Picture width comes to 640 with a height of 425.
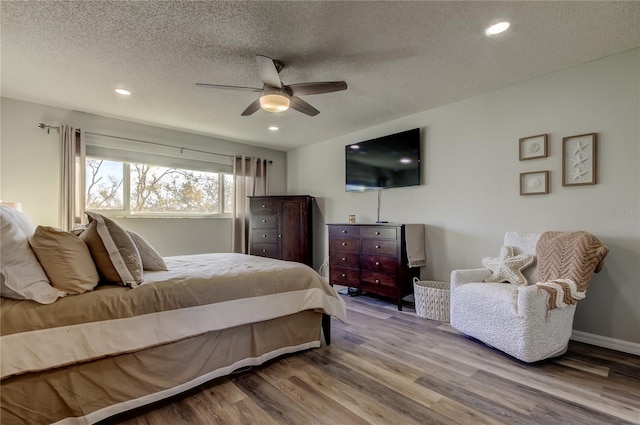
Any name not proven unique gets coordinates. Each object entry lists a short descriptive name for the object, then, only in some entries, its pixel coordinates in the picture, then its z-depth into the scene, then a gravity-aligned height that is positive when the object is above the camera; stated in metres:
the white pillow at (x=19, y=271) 1.40 -0.29
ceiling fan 2.33 +0.99
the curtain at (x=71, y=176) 3.55 +0.41
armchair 2.10 -0.74
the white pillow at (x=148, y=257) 2.13 -0.33
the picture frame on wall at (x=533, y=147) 2.79 +0.63
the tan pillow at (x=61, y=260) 1.50 -0.25
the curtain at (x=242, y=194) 5.05 +0.30
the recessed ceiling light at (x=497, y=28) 2.07 +1.30
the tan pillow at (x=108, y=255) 1.69 -0.26
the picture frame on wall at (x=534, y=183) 2.78 +0.28
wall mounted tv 3.74 +0.67
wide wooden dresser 3.47 -0.60
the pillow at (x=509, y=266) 2.58 -0.48
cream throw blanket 2.14 -0.41
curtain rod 3.49 +0.98
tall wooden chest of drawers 4.79 -0.27
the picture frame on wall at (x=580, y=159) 2.53 +0.46
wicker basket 3.10 -0.96
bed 1.35 -0.70
